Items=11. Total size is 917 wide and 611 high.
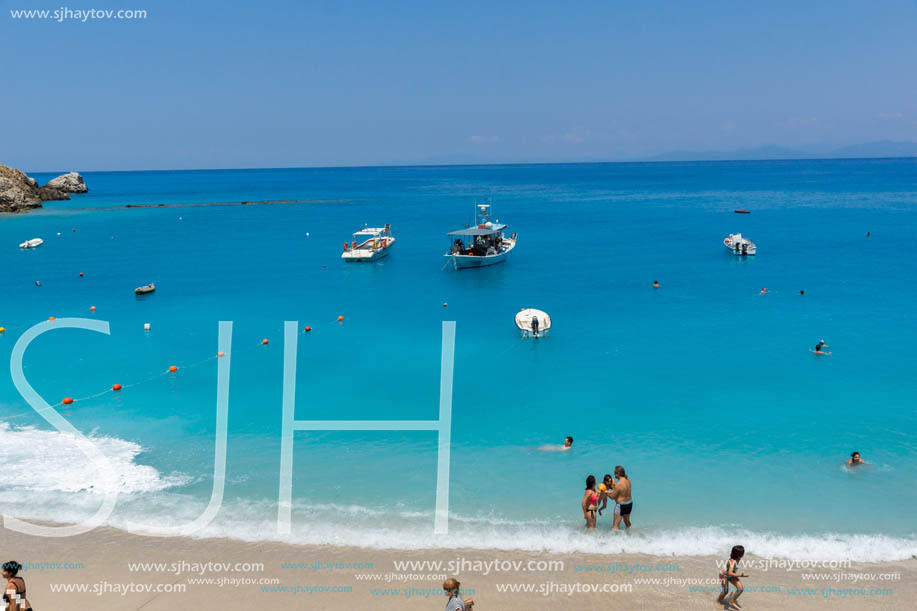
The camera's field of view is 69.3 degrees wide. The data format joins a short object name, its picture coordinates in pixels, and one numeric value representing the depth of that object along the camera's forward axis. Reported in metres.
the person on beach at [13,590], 10.71
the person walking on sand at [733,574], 12.44
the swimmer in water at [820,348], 30.55
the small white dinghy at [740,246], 59.56
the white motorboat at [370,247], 60.12
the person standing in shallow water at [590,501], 15.34
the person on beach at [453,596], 10.01
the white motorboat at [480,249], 54.22
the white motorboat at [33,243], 67.88
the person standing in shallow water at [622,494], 15.05
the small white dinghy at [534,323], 34.28
